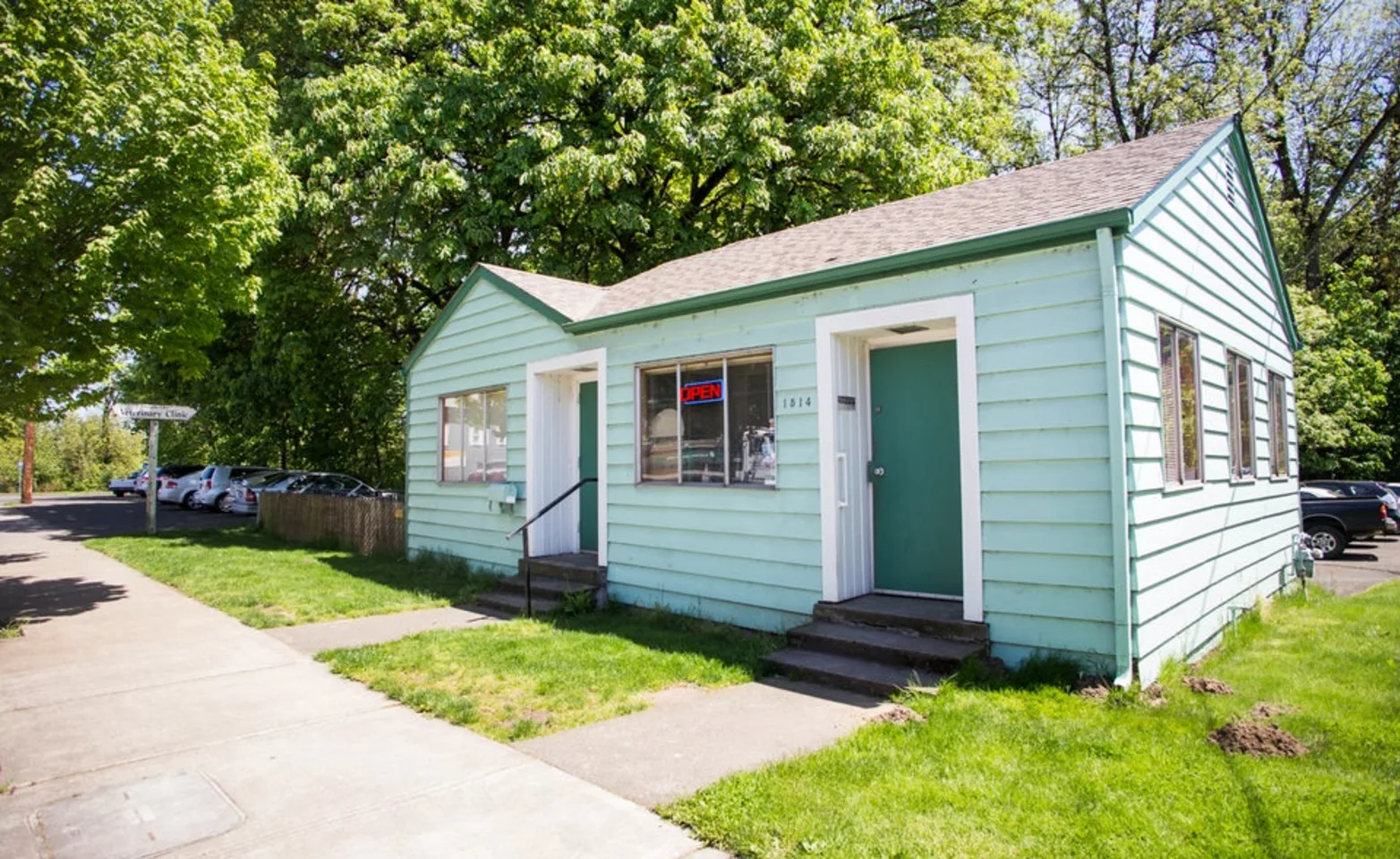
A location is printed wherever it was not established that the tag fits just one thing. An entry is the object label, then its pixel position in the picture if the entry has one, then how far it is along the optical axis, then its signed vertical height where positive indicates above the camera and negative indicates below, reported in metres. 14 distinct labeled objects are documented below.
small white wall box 9.68 -0.42
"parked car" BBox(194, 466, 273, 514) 24.03 -0.54
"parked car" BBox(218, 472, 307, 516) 21.66 -0.74
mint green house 5.19 +0.38
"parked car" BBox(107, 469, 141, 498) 38.88 -1.00
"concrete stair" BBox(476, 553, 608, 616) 8.43 -1.37
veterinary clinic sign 15.70 +1.10
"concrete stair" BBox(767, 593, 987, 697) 5.30 -1.35
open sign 7.55 +0.66
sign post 15.81 +1.02
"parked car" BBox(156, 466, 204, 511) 25.80 -0.66
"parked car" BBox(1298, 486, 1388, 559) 13.84 -1.17
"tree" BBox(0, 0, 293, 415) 7.35 +2.87
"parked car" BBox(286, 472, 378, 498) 19.56 -0.57
